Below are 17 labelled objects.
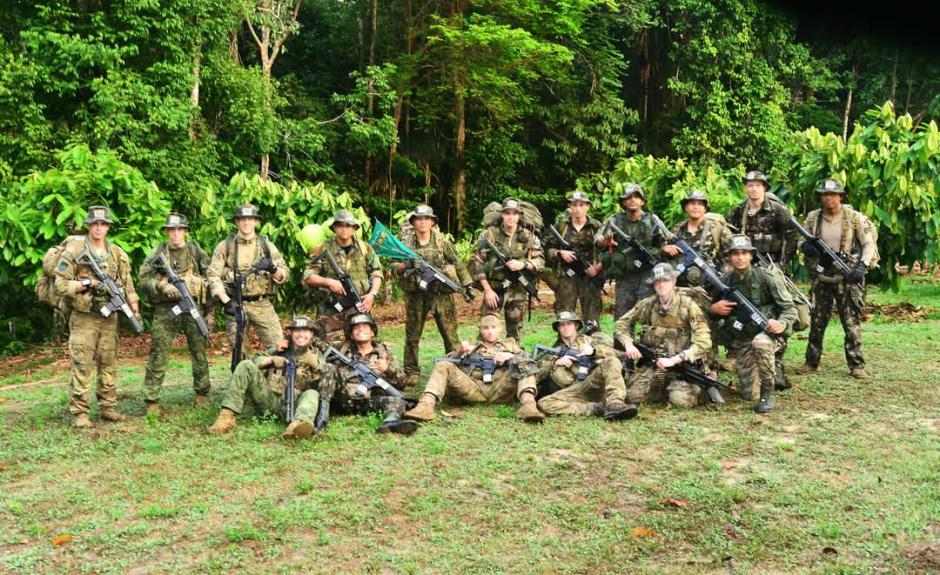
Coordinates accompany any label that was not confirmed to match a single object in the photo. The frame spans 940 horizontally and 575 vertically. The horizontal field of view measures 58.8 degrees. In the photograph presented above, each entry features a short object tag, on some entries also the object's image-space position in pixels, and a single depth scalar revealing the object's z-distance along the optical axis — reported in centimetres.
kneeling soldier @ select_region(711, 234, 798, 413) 835
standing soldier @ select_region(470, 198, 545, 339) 1009
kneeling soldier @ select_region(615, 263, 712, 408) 837
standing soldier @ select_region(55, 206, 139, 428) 827
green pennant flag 983
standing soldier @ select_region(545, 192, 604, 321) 1045
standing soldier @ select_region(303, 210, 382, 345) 952
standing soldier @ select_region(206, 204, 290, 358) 920
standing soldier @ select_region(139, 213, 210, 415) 880
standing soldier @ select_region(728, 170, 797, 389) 989
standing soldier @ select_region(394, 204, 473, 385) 992
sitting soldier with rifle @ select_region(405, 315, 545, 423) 848
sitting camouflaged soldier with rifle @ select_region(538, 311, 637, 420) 810
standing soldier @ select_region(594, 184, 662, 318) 991
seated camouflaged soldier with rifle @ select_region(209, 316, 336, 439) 784
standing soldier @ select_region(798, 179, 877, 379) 952
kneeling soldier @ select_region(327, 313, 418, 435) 790
